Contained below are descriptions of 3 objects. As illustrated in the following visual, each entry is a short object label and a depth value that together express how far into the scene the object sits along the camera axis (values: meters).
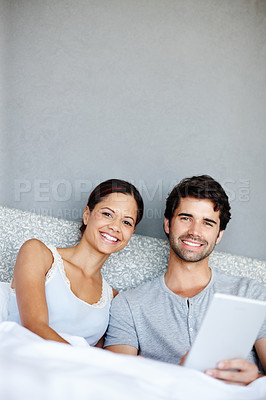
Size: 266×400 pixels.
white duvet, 0.83
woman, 1.44
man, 1.67
